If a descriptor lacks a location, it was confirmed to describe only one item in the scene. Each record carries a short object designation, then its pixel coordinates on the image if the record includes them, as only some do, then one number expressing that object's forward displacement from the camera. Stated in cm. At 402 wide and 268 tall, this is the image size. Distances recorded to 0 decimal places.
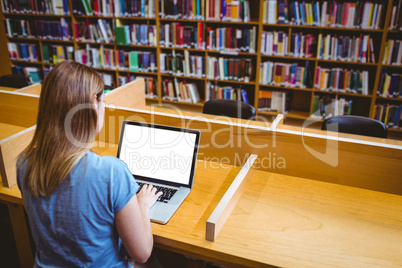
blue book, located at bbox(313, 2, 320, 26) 356
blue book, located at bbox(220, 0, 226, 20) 385
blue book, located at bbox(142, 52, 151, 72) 439
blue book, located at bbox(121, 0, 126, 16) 426
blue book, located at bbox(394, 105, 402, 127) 364
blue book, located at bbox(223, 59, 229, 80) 408
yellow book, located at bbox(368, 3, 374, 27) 338
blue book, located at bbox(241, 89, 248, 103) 419
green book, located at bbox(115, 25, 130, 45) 434
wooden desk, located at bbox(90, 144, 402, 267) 118
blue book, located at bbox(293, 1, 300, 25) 360
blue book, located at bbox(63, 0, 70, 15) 452
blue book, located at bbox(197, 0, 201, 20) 394
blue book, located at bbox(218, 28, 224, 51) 397
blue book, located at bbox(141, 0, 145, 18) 415
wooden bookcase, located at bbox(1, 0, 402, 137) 364
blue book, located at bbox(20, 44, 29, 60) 504
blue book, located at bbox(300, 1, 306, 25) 359
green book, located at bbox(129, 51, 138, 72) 444
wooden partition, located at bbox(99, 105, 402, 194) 152
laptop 155
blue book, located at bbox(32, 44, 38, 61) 503
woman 98
